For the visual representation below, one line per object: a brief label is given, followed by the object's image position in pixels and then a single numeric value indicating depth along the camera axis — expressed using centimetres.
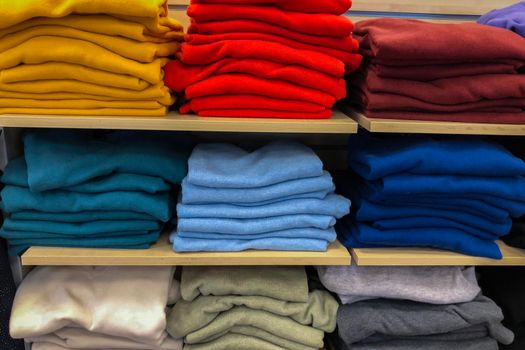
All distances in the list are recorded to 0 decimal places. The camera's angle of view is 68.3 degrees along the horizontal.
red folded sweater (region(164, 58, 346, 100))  73
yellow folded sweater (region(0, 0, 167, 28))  64
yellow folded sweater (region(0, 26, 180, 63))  68
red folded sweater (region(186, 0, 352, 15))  71
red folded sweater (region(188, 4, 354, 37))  71
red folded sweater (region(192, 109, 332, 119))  75
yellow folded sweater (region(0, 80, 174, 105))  70
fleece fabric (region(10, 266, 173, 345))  79
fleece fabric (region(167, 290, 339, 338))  84
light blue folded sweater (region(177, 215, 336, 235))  77
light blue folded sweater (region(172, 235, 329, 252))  78
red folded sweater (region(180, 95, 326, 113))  74
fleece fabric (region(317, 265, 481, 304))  85
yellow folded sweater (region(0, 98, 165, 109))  71
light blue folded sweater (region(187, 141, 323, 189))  75
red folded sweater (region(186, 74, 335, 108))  73
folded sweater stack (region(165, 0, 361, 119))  71
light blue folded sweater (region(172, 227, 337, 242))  79
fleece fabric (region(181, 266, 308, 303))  84
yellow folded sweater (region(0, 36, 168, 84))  68
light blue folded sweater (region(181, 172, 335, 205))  76
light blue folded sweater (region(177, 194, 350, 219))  77
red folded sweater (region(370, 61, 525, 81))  73
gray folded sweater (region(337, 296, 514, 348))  84
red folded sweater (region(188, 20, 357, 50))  72
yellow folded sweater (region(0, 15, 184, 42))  68
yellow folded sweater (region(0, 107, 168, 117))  72
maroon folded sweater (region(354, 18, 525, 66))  69
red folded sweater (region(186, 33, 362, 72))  73
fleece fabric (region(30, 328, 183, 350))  83
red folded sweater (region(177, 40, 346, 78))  71
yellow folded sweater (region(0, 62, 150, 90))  69
